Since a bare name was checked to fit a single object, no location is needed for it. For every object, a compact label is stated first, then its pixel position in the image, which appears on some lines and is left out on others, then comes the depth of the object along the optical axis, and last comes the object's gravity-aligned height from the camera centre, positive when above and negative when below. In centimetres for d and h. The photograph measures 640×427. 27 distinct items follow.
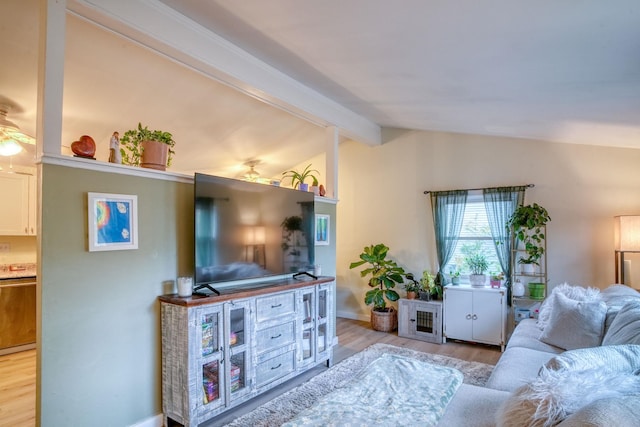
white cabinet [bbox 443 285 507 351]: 397 -109
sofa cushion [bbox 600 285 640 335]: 242 -59
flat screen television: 258 -6
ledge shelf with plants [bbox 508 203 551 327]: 388 -46
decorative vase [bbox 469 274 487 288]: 427 -71
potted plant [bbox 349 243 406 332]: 473 -84
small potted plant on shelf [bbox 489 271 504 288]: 419 -71
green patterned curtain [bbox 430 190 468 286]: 462 +3
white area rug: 250 -143
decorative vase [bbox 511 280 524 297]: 399 -77
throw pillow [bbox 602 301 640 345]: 184 -60
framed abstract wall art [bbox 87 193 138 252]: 209 +2
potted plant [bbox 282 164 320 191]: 391 +46
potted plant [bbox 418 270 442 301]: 448 -87
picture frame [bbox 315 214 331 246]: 410 -7
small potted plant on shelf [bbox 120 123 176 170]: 243 +54
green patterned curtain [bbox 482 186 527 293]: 423 +10
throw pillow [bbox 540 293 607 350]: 245 -76
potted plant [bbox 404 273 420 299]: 459 -87
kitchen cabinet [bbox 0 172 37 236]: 402 +24
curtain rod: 416 +45
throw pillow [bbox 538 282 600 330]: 290 -63
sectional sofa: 103 -62
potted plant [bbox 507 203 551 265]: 386 -6
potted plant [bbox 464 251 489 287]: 428 -56
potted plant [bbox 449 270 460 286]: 449 -72
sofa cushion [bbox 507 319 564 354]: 262 -96
